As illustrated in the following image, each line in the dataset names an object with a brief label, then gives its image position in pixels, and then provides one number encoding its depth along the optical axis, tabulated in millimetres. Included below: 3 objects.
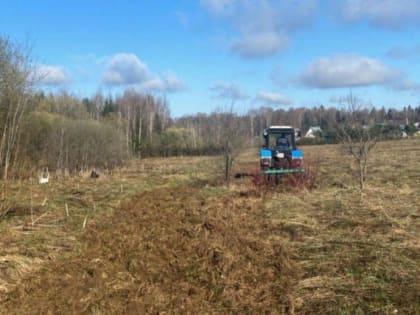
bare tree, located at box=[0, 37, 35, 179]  18781
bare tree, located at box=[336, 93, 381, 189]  14375
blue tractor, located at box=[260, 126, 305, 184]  15367
